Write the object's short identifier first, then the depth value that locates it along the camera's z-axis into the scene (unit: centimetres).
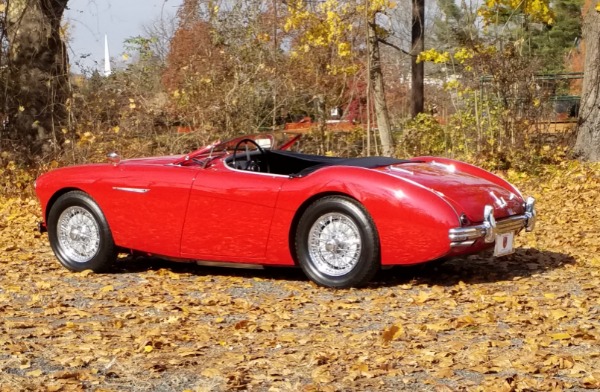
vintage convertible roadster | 698
